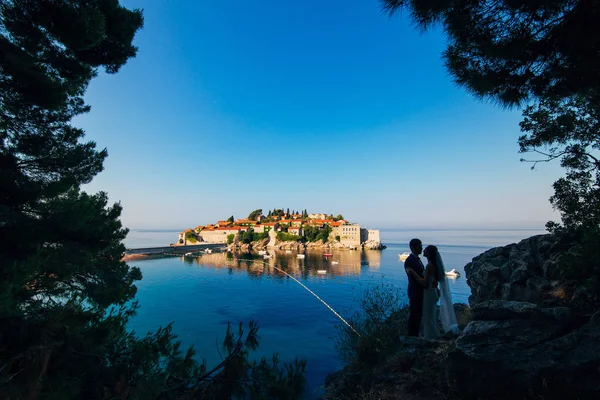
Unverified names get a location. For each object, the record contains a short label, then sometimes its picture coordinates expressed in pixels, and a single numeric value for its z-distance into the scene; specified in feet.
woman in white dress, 15.39
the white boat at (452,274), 110.77
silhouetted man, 15.93
